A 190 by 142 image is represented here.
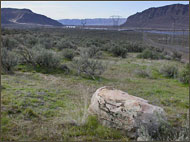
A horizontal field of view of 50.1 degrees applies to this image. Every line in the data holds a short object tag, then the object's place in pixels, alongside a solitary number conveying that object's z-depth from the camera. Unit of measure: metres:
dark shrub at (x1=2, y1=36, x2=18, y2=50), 18.69
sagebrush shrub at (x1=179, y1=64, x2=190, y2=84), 10.48
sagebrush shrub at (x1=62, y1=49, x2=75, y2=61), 16.17
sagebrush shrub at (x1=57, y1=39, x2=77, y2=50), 22.45
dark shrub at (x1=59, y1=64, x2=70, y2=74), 11.29
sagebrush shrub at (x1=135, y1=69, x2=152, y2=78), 11.84
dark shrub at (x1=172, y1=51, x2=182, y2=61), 25.37
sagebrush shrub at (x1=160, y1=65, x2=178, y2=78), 12.41
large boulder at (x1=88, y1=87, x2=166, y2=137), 4.02
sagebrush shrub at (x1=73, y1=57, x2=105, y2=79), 10.74
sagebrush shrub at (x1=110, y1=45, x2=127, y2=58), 21.83
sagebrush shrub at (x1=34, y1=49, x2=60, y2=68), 11.38
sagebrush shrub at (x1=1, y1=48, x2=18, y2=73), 9.86
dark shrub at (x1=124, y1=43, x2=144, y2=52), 29.48
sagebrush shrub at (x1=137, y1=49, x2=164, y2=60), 22.53
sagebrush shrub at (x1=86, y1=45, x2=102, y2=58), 18.13
